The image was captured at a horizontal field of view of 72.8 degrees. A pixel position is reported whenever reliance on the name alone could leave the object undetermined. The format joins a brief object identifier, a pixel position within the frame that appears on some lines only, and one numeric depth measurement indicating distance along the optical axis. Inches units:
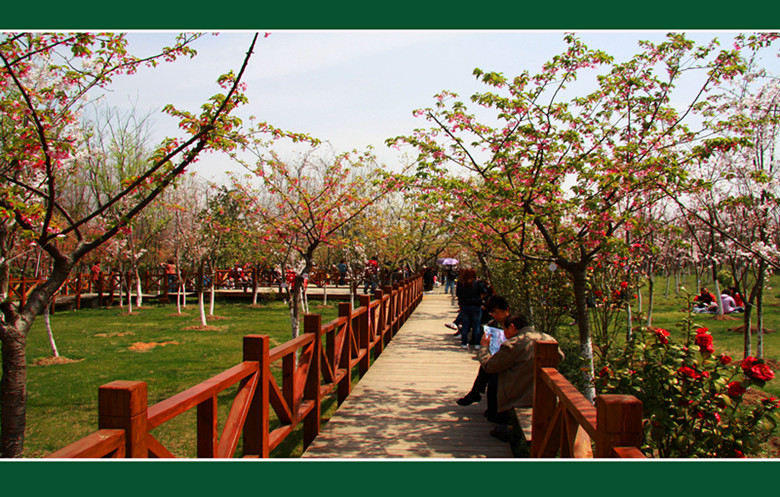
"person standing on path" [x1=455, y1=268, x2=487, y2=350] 367.2
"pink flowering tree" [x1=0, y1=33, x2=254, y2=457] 150.6
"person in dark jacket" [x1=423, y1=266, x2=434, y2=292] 1090.4
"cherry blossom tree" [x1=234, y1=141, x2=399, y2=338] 340.2
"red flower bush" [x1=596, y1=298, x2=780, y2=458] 114.5
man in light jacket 187.8
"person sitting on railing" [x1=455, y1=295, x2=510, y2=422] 222.1
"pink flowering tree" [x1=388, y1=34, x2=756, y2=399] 185.3
